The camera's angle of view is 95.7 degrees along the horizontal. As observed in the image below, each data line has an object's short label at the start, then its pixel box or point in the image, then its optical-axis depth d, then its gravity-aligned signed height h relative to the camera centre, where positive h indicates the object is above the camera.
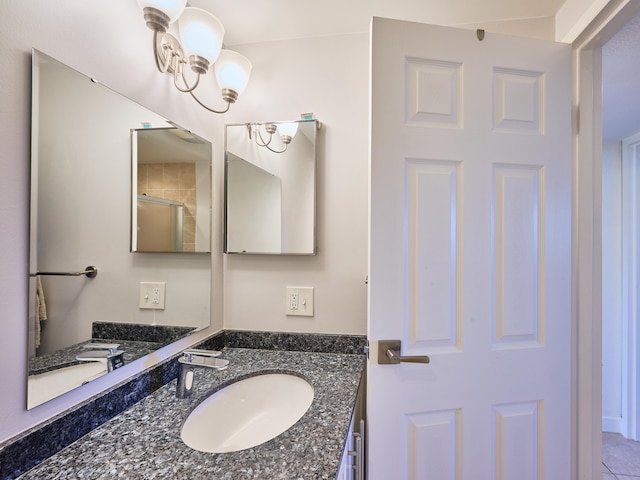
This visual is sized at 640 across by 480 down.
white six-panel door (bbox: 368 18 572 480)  0.97 -0.03
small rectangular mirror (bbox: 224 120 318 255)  1.32 +0.25
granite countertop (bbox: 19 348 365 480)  0.60 -0.48
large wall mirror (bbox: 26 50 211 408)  0.65 -0.01
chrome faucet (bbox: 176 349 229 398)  0.90 -0.41
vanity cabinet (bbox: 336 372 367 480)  0.76 -0.67
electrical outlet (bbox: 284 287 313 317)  1.34 -0.27
